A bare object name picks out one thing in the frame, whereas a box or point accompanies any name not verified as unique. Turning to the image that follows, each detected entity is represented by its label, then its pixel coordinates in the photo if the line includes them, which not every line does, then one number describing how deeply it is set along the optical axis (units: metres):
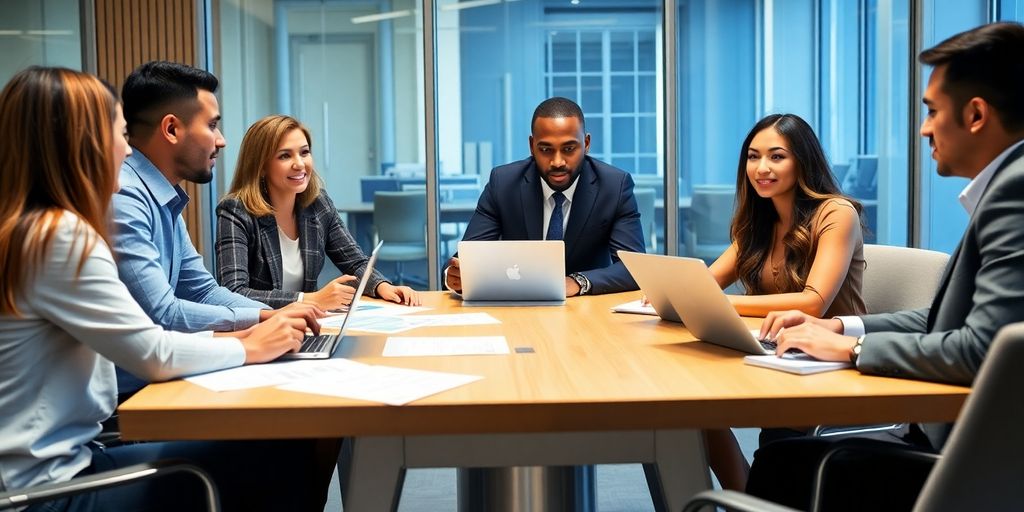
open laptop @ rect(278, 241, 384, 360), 1.88
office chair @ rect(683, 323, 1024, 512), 0.98
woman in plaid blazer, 3.17
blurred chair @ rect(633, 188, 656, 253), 5.77
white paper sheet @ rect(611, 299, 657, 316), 2.59
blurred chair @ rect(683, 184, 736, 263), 5.83
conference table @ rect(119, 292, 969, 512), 1.45
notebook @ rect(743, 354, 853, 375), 1.66
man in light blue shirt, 2.21
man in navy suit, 3.59
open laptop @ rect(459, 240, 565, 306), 2.78
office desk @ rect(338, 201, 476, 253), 5.78
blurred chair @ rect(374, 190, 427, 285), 5.71
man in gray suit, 1.50
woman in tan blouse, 2.55
